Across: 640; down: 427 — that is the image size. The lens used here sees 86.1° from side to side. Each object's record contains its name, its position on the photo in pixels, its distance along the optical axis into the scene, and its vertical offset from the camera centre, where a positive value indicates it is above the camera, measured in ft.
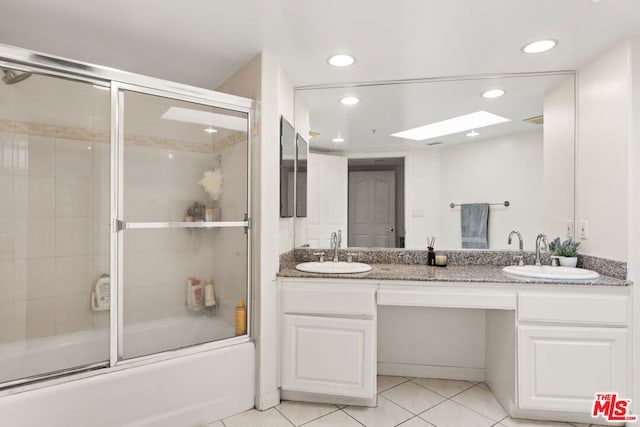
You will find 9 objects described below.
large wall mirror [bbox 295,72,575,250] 7.86 +1.35
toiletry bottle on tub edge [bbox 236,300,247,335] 6.97 -2.15
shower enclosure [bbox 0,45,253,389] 6.03 -0.13
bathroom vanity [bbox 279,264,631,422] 6.06 -2.22
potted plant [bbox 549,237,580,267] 7.22 -0.82
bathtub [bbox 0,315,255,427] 5.08 -2.75
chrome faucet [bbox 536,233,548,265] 7.65 -0.63
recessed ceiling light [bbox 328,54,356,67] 6.92 +3.18
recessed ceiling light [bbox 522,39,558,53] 6.32 +3.18
